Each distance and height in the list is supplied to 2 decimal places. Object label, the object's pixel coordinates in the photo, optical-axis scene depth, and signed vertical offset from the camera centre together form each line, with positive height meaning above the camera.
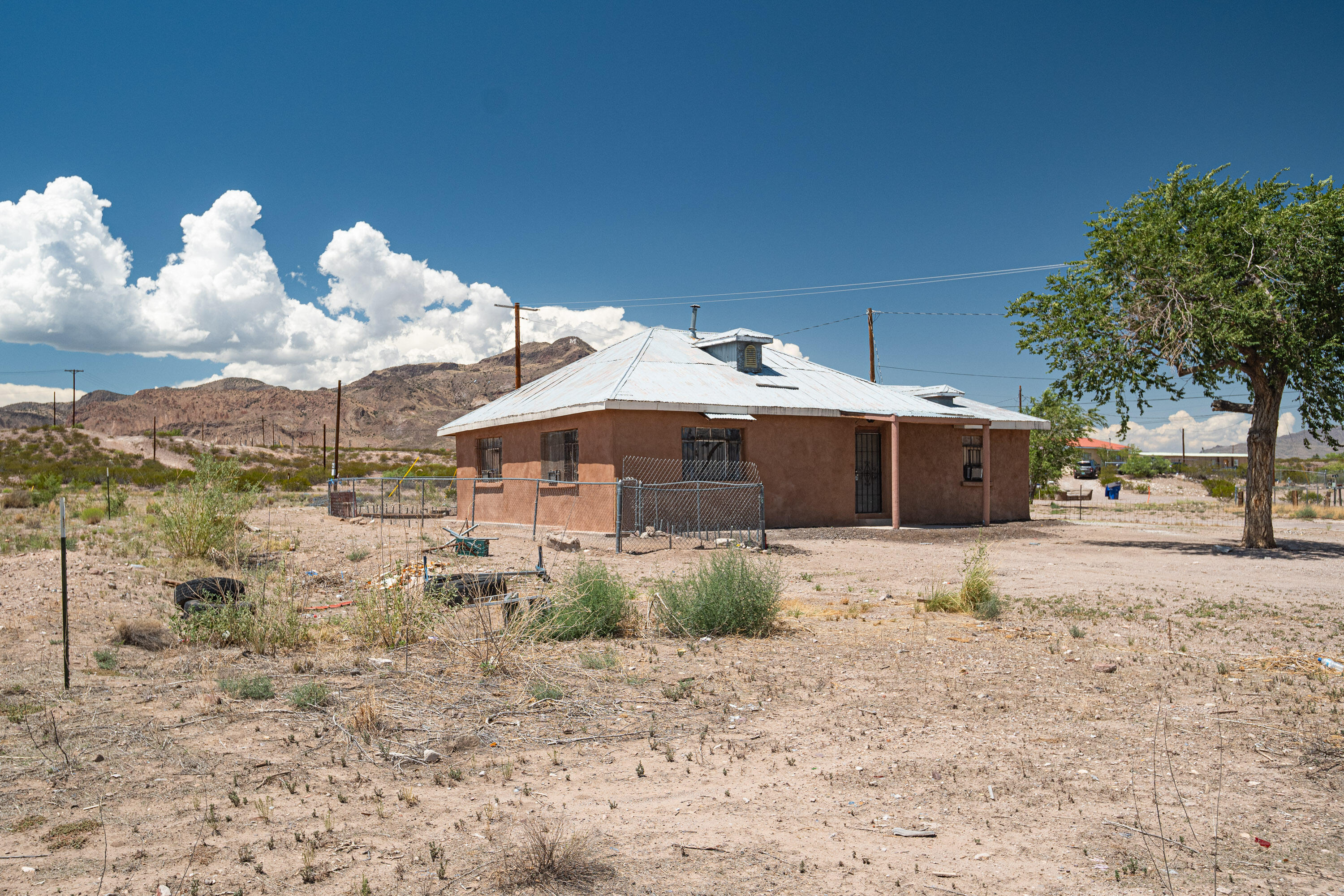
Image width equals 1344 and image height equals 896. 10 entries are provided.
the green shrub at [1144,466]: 68.94 +0.37
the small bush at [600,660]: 7.25 -1.60
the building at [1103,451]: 81.62 +1.98
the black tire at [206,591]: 8.62 -1.16
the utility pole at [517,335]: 31.66 +5.21
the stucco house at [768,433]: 19.34 +1.04
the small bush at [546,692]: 6.31 -1.61
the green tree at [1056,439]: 37.69 +1.49
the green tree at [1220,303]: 15.85 +3.26
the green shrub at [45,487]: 29.00 -0.35
